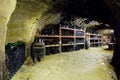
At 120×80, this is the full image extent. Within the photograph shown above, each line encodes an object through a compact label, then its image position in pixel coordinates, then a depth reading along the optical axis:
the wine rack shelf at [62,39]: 2.77
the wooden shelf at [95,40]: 4.83
